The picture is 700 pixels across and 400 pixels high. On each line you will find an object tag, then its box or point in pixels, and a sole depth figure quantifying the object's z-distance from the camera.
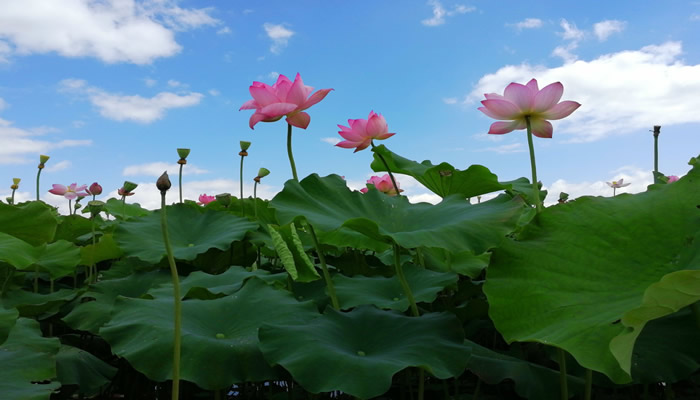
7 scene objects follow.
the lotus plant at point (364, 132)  1.22
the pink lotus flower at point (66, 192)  2.65
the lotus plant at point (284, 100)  1.08
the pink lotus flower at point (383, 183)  1.88
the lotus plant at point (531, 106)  1.04
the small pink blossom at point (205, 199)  2.58
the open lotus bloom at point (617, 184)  3.41
